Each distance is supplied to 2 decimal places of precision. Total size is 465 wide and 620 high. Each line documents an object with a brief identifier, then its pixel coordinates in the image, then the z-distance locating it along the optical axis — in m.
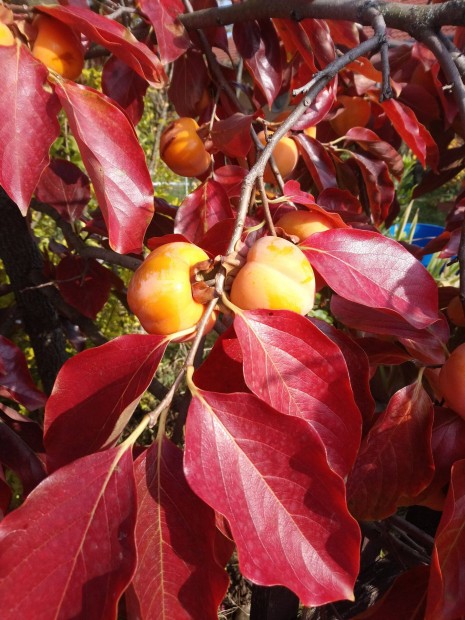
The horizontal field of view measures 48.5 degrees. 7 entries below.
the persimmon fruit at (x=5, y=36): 0.51
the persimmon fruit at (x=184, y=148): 0.80
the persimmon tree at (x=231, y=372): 0.38
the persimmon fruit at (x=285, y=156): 0.87
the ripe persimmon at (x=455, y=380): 0.52
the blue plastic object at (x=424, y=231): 3.96
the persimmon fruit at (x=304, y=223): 0.59
